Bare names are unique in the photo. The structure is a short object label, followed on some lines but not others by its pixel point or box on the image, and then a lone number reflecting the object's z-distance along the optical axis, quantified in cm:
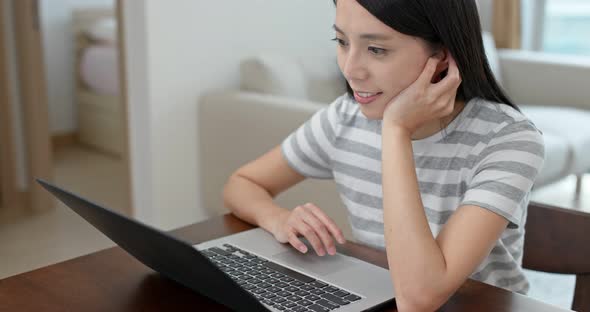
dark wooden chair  132
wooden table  104
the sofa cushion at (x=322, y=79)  345
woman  110
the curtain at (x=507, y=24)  459
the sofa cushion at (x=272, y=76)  319
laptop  94
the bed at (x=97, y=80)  476
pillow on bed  475
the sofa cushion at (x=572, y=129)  333
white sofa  288
